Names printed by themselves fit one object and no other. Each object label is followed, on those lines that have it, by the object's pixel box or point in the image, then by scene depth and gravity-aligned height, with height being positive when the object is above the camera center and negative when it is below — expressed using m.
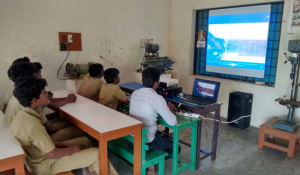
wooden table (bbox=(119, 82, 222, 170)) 2.56 -0.73
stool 3.08 -1.10
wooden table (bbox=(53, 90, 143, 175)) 1.95 -0.63
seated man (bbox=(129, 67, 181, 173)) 2.30 -0.56
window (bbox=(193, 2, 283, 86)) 3.83 +0.05
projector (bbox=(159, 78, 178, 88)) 2.95 -0.39
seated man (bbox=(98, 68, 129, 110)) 2.83 -0.50
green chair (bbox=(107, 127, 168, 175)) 2.27 -1.03
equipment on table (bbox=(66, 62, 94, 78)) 3.85 -0.33
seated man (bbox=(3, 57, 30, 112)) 2.84 -0.52
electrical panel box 3.87 +0.13
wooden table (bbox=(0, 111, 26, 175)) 1.64 -0.74
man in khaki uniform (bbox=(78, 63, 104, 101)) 3.13 -0.43
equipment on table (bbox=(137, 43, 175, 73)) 4.29 -0.17
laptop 2.68 -0.48
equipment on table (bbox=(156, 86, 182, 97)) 2.91 -0.49
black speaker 4.03 -0.94
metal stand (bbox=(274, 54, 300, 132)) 3.17 -0.72
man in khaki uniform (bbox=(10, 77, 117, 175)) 1.77 -0.69
